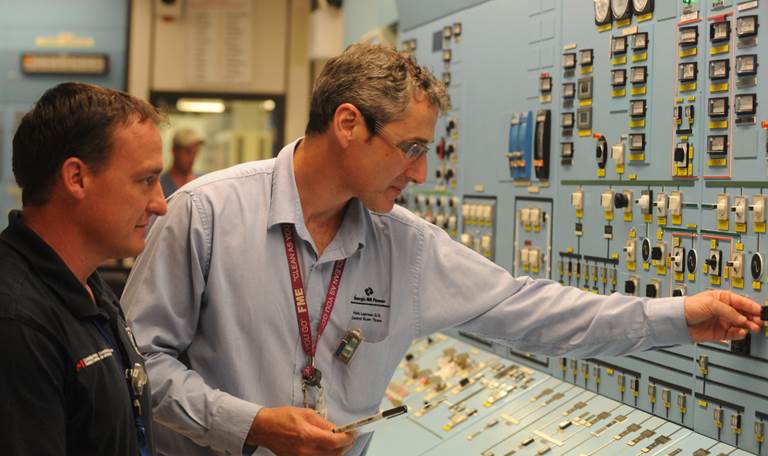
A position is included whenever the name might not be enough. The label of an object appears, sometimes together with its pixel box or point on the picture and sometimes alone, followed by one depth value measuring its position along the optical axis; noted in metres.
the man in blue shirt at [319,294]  2.07
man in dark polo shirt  1.40
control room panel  2.78
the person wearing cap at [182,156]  6.48
